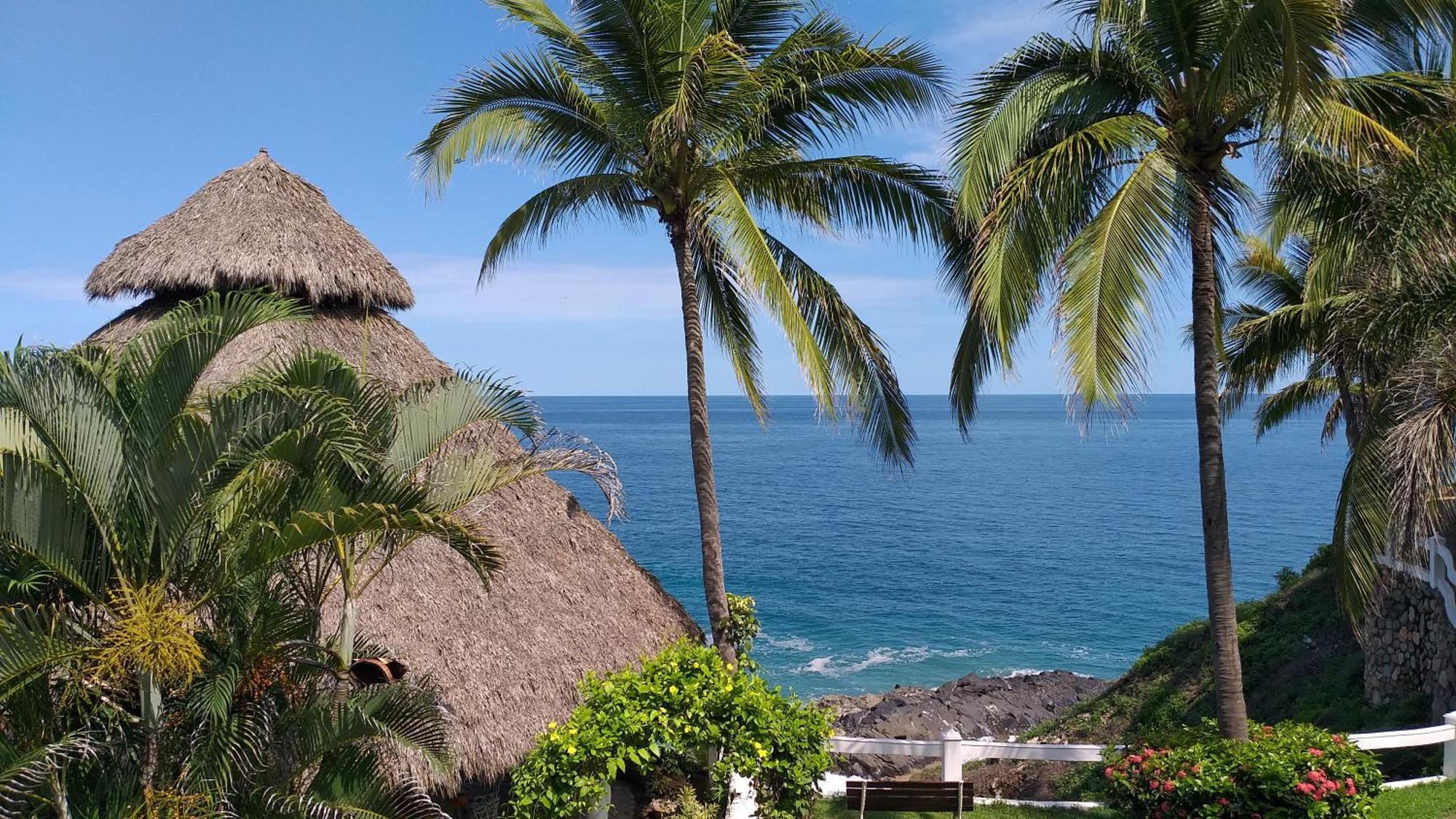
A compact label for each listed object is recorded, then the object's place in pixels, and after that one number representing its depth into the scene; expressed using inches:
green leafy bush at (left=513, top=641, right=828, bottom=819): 279.3
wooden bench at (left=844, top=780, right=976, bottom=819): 350.9
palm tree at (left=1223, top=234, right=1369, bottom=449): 685.9
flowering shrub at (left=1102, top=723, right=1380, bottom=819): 298.5
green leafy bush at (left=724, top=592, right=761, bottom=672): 417.7
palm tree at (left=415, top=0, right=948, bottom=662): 386.6
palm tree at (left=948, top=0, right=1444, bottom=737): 313.4
